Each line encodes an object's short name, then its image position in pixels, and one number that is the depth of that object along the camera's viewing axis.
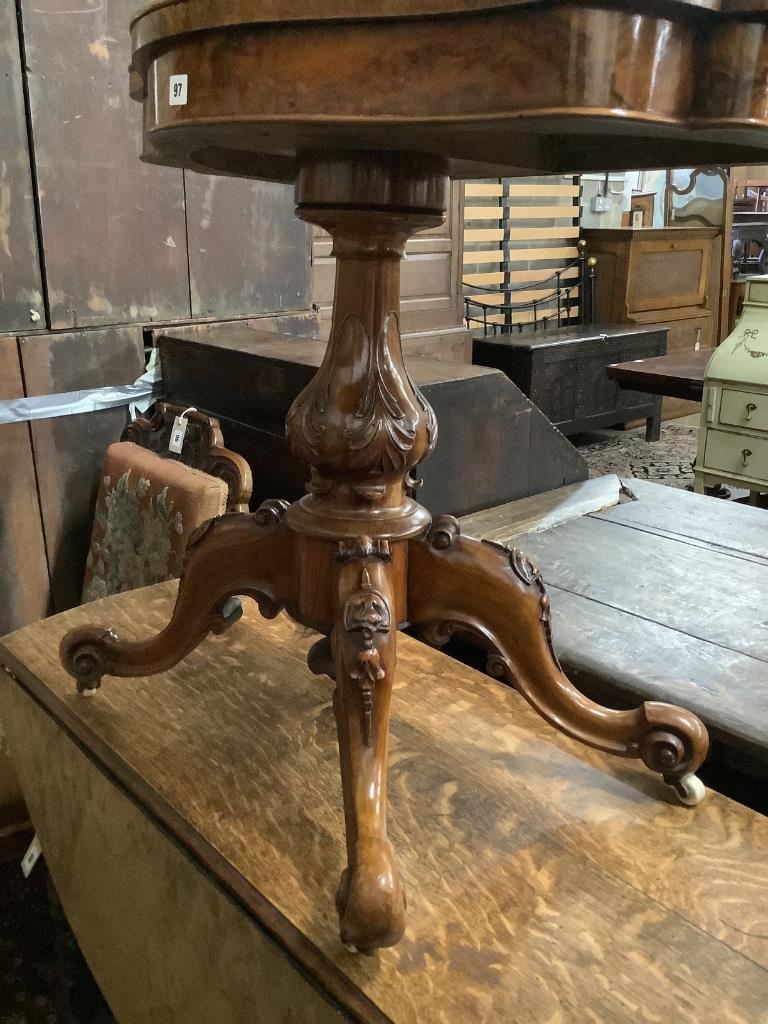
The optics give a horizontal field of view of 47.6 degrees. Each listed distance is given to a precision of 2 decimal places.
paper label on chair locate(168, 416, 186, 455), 1.68
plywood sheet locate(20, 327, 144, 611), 1.82
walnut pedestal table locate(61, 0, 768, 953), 0.51
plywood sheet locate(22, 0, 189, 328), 1.70
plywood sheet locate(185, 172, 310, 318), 1.97
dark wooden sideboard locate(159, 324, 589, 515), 1.56
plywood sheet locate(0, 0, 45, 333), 1.65
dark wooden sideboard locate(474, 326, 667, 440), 3.95
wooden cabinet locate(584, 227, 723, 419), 4.78
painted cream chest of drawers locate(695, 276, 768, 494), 3.04
